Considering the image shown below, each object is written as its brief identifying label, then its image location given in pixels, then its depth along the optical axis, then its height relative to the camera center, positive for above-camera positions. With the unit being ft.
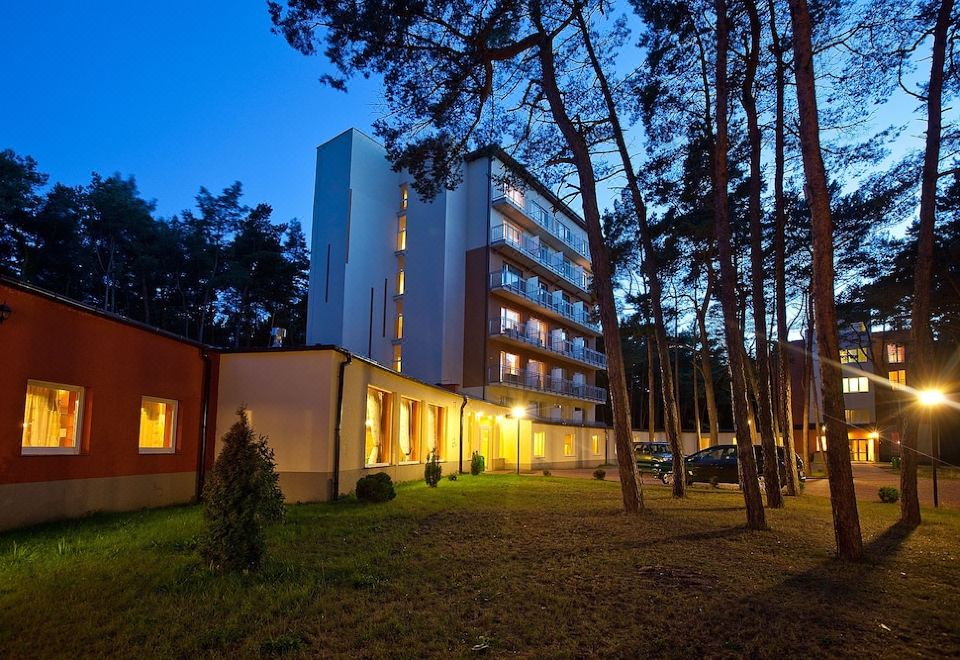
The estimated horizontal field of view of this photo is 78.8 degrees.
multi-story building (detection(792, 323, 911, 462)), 142.41 +3.26
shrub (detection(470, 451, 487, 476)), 70.38 -6.27
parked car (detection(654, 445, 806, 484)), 64.18 -5.65
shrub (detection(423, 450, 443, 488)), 51.88 -5.41
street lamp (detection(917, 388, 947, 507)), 35.58 +1.18
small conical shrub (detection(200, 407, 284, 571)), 18.33 -2.93
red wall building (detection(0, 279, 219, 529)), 25.80 -0.09
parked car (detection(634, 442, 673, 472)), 74.91 -6.02
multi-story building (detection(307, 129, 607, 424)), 93.45 +22.78
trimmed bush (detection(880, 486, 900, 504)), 47.85 -6.51
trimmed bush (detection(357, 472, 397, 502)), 38.06 -5.00
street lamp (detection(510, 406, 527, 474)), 80.79 +0.10
